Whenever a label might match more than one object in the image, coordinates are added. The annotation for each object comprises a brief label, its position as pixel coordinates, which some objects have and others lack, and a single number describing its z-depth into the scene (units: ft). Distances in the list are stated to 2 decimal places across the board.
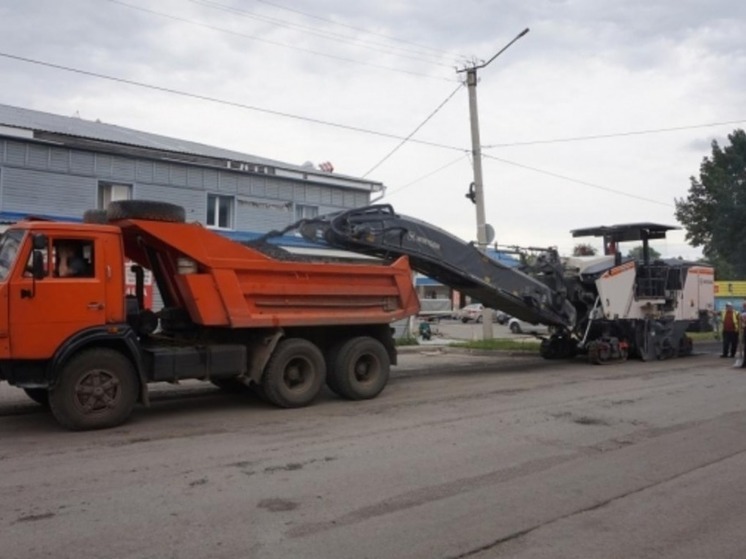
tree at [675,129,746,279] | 189.06
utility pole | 68.64
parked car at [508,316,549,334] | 114.03
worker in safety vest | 60.90
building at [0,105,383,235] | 61.52
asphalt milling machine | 40.93
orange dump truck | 27.22
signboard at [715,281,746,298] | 129.39
